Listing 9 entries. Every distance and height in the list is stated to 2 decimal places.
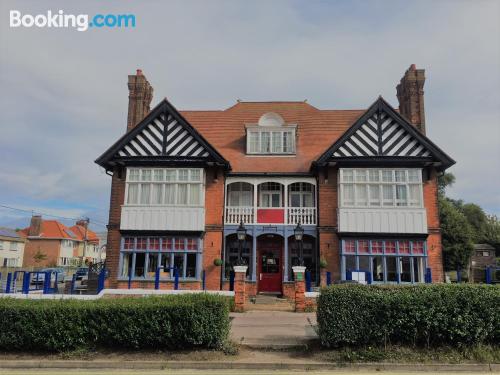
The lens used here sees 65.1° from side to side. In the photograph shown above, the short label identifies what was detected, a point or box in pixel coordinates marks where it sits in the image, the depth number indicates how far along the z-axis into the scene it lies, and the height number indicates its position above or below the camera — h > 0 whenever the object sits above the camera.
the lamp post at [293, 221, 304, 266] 16.98 +1.40
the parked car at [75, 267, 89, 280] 31.87 -0.94
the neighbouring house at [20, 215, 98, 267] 60.06 +2.57
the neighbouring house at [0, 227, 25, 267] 54.06 +1.72
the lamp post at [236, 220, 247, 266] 17.25 +1.37
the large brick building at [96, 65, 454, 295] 19.19 +2.94
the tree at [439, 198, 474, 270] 34.66 +2.67
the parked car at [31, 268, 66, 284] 34.95 -1.33
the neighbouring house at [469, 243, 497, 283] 51.03 +1.85
